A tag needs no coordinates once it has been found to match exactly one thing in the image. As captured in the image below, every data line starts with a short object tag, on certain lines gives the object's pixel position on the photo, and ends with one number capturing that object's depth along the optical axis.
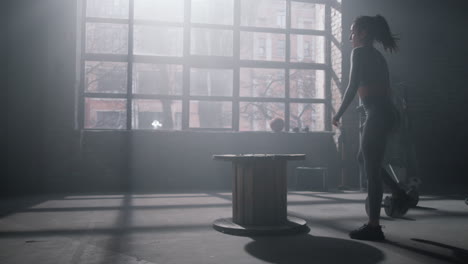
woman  2.46
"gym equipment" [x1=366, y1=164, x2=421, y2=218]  2.87
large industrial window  6.26
